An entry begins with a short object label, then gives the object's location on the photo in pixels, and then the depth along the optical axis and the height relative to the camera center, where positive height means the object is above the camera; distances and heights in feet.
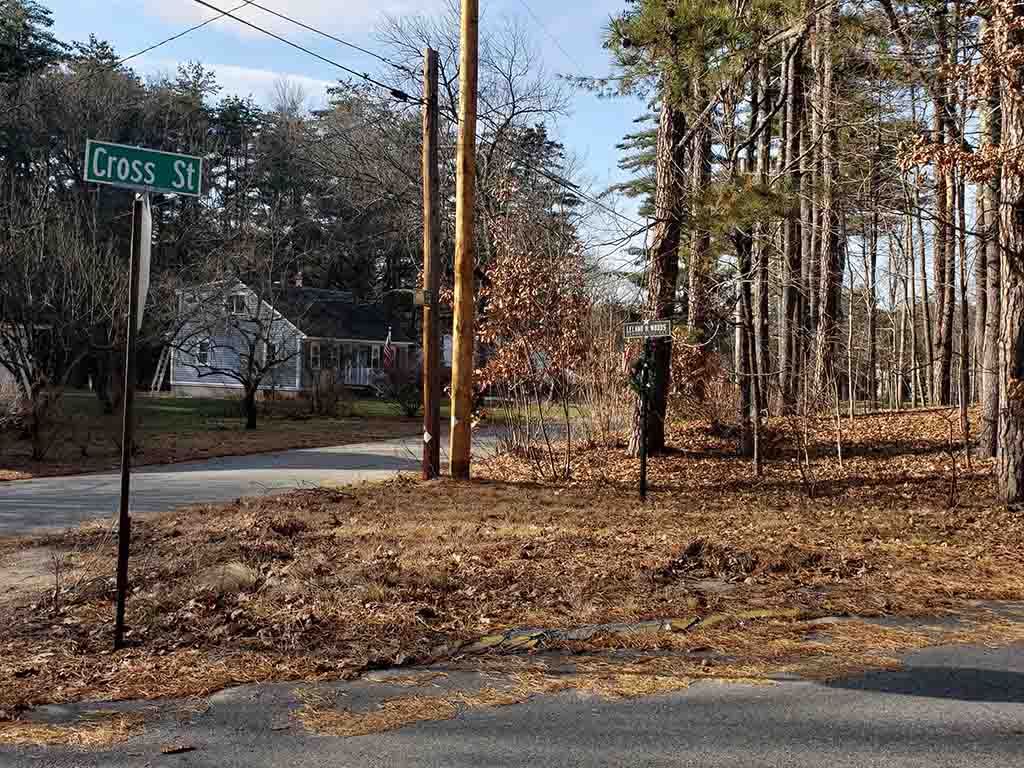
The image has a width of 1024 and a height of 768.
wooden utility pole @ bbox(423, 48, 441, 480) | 46.62 +6.88
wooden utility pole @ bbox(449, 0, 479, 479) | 45.55 +9.06
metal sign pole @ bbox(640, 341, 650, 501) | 37.04 +1.28
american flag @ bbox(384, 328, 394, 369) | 119.81 +9.24
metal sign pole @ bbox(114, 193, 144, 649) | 18.66 +0.18
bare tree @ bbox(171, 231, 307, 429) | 100.89 +13.17
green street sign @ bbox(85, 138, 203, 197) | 19.52 +4.88
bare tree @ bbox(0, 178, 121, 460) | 71.31 +9.09
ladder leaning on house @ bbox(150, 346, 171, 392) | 145.48 +7.32
